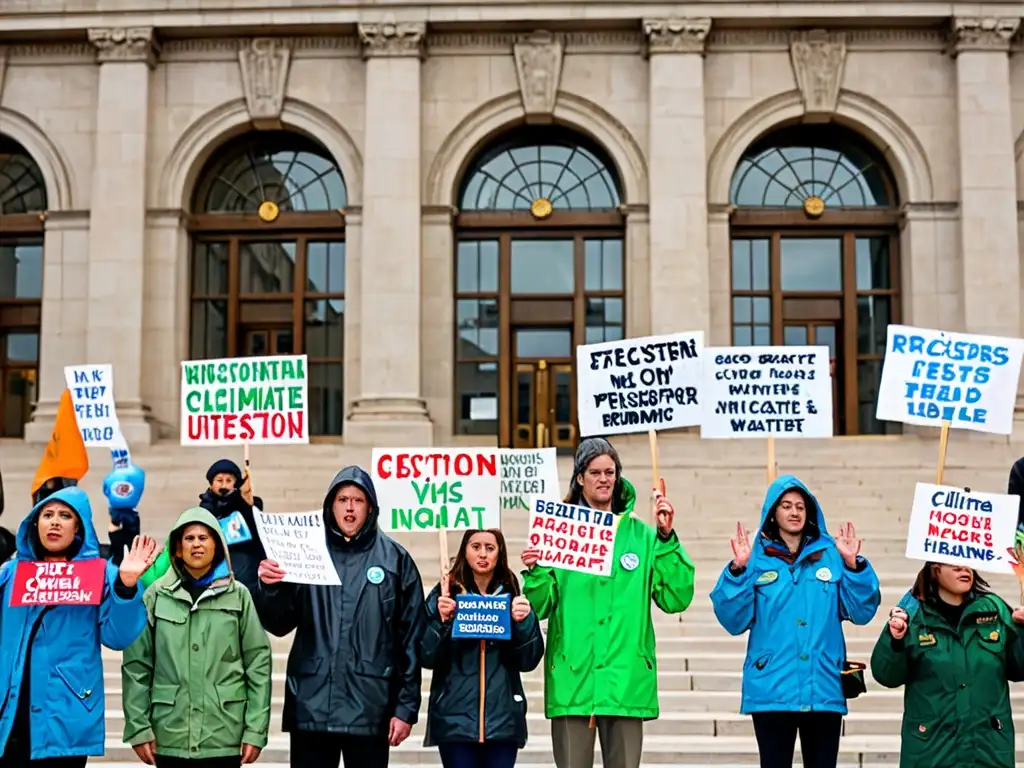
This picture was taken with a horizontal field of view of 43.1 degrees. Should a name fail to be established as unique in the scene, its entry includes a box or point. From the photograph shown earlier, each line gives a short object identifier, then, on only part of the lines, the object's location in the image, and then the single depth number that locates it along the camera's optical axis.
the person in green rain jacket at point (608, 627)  6.87
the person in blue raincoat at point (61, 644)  6.32
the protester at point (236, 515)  9.88
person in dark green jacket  6.55
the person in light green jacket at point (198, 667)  6.52
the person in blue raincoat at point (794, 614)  6.80
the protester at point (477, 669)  6.76
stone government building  23.83
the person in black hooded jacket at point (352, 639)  6.71
